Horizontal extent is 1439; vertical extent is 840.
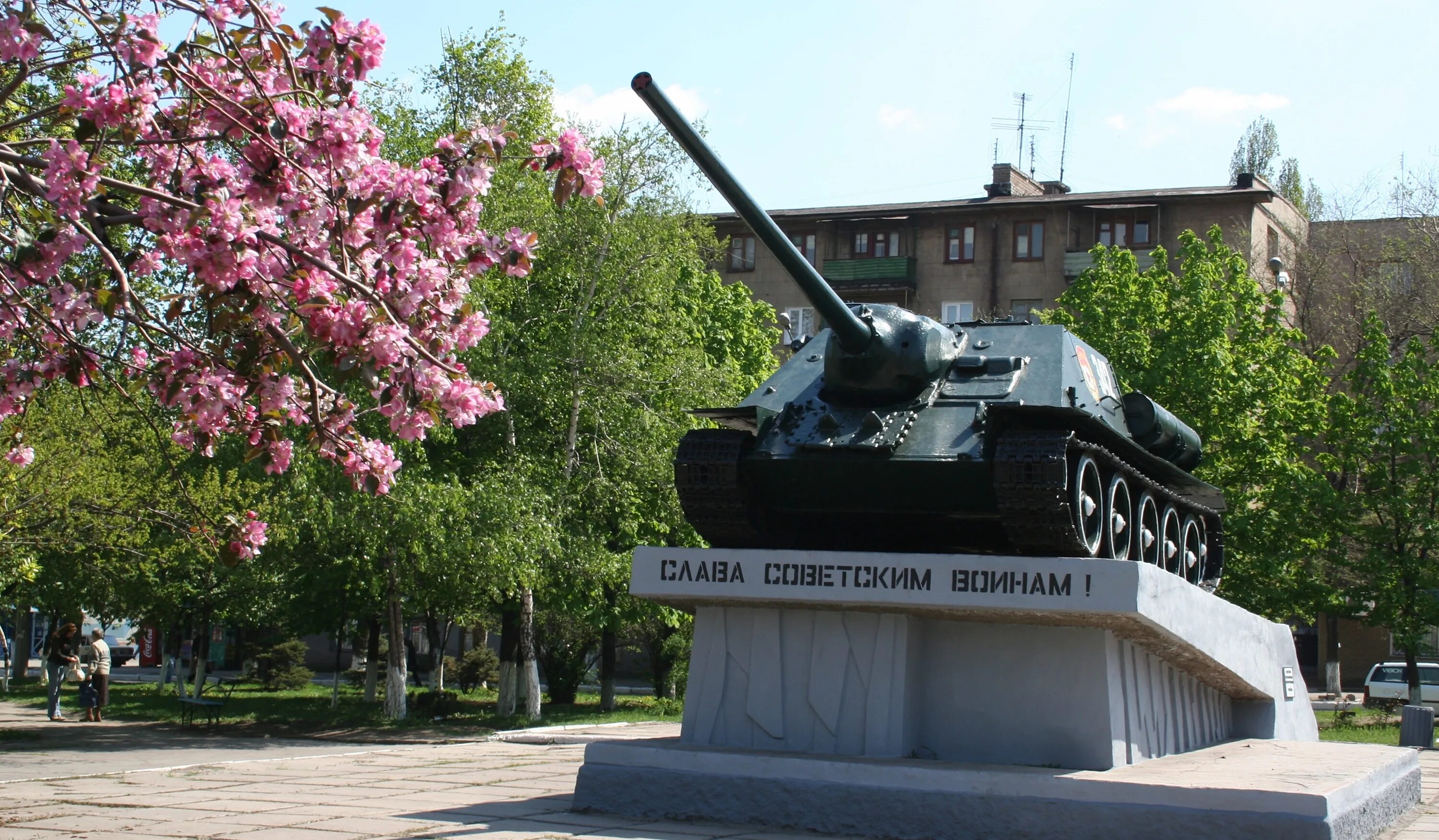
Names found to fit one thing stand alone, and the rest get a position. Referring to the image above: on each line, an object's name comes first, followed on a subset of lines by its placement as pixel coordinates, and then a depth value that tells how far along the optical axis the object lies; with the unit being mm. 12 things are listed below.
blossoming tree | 6027
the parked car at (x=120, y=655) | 46750
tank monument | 8547
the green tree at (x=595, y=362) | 21969
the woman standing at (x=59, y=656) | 21562
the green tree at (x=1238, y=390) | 26234
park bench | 20891
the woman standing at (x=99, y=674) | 21969
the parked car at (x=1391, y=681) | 31562
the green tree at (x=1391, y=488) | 26125
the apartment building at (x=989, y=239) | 42875
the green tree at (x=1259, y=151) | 58750
